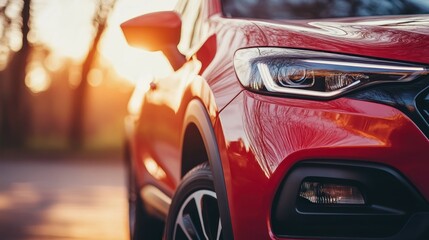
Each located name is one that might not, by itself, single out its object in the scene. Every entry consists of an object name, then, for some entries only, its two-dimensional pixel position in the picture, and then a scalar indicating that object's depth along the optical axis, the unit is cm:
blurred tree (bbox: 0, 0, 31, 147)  2286
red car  266
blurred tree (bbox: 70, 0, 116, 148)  2488
